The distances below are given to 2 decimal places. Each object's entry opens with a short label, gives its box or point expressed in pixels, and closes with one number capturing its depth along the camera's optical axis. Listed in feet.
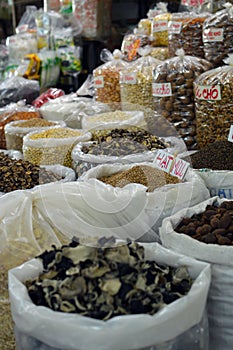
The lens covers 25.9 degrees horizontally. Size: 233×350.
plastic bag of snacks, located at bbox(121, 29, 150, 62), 8.86
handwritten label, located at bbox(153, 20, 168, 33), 8.62
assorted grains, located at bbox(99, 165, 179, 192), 4.47
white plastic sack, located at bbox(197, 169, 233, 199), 4.65
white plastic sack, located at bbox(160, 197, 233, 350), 3.35
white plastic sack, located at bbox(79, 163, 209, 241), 4.10
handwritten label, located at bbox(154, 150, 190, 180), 4.50
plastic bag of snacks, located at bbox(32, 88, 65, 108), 9.55
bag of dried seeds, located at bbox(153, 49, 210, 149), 6.46
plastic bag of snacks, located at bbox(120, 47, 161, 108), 7.14
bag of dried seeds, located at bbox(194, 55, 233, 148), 5.78
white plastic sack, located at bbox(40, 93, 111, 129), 7.95
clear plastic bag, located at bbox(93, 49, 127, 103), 8.17
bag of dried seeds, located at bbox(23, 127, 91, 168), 6.09
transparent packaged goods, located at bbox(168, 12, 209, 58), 7.13
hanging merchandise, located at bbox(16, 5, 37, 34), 13.93
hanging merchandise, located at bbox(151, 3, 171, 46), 8.61
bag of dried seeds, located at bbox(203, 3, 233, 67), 6.52
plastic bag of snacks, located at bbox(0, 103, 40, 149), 7.76
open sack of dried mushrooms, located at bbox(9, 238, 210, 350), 2.69
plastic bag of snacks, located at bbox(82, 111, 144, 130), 6.37
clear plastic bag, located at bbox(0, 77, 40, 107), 9.96
